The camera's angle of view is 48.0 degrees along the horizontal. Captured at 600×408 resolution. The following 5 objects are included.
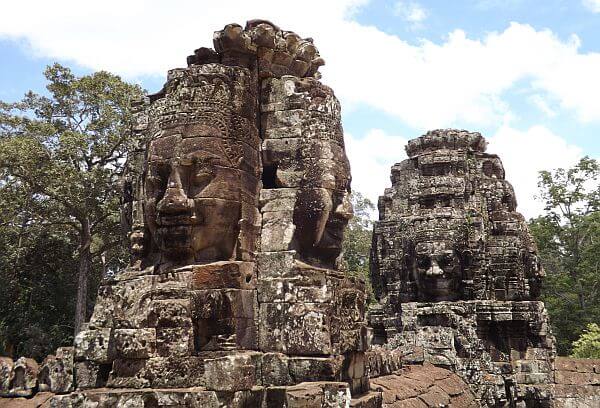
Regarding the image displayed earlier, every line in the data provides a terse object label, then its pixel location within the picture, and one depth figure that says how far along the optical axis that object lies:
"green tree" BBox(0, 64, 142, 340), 20.92
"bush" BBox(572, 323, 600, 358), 18.56
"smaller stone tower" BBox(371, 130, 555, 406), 12.74
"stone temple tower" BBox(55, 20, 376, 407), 5.18
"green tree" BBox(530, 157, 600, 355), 26.98
